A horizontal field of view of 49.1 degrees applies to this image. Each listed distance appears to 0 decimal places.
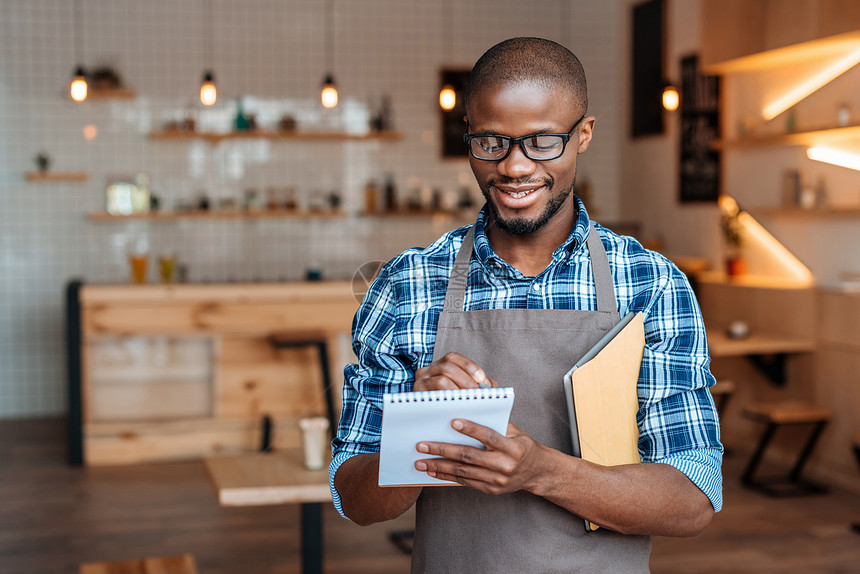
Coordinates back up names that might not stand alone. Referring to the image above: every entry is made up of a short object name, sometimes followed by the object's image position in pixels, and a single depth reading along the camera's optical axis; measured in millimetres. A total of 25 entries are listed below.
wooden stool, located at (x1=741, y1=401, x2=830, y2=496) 4535
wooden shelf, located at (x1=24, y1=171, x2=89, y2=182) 6277
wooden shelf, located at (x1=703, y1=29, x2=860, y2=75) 4664
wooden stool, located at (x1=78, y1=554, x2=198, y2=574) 2605
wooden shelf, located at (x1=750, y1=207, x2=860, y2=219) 4637
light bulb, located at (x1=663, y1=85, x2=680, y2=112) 4398
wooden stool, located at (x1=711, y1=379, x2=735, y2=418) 5027
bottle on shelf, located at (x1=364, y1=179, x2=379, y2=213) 6824
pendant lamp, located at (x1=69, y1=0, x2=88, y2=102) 5172
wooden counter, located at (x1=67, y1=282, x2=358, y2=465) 5121
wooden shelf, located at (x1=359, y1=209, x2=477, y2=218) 6680
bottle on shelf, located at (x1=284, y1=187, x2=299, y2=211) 6648
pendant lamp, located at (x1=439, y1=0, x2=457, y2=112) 7000
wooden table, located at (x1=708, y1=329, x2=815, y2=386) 4742
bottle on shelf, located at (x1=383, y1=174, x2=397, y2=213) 6832
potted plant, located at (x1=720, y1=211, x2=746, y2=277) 5480
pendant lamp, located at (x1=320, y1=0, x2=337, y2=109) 5539
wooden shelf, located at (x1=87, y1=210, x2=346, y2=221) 6402
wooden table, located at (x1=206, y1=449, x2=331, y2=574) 2631
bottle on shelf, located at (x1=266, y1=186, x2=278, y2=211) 6664
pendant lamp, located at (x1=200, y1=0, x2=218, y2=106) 5187
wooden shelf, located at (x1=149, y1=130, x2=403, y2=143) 6465
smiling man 1152
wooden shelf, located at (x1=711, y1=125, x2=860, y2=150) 4624
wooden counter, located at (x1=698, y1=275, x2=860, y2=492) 4586
